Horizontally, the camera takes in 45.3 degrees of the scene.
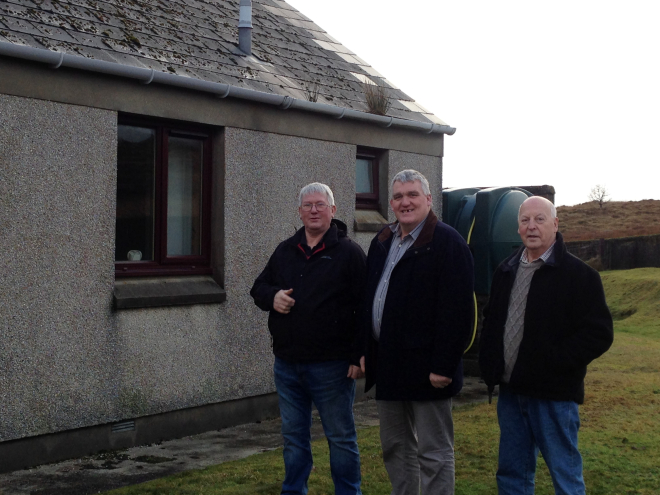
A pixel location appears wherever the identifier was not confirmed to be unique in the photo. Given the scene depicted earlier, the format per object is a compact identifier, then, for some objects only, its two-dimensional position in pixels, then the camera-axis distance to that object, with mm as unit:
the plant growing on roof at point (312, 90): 8825
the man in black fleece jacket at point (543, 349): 4062
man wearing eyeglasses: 4684
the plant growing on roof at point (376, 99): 9672
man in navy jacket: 4203
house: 6203
